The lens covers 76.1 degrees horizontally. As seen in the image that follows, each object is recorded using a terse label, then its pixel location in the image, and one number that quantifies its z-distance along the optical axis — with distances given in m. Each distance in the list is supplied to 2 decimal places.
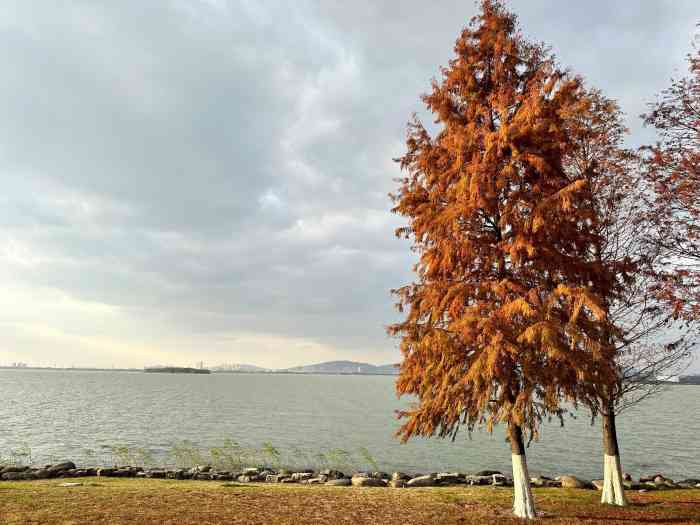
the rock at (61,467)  21.61
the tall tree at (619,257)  13.80
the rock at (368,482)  20.88
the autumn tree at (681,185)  10.88
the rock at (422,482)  21.00
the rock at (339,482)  21.12
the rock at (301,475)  23.34
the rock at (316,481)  22.11
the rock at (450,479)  21.41
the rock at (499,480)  20.74
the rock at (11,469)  21.03
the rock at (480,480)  21.54
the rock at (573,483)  19.59
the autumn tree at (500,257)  10.96
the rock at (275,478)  23.05
